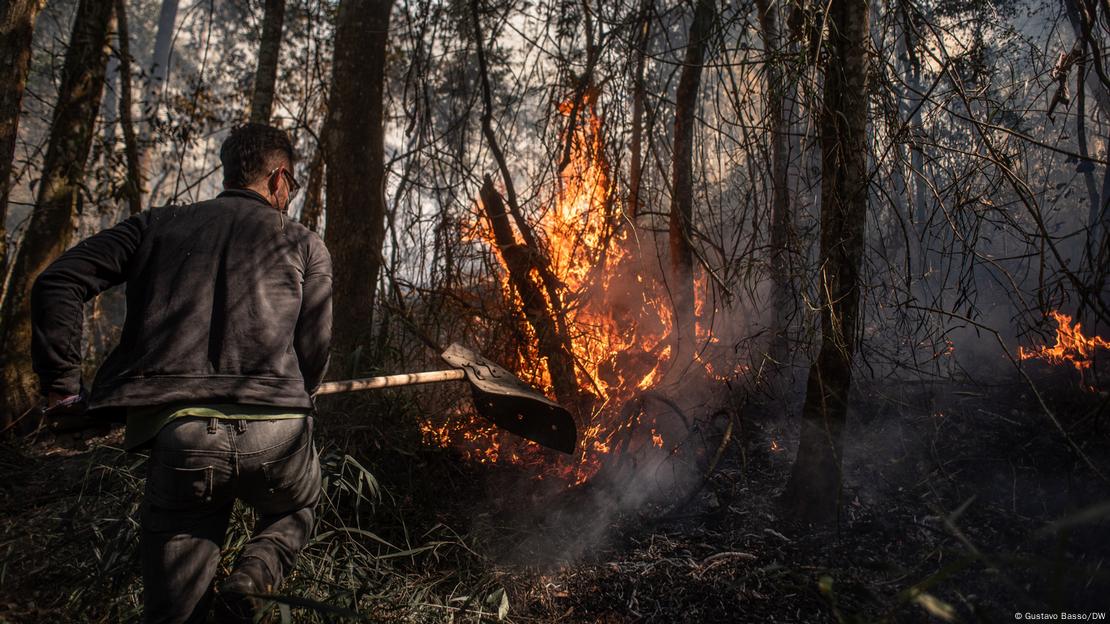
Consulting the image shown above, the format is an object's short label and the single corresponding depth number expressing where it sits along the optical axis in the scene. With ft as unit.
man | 7.14
